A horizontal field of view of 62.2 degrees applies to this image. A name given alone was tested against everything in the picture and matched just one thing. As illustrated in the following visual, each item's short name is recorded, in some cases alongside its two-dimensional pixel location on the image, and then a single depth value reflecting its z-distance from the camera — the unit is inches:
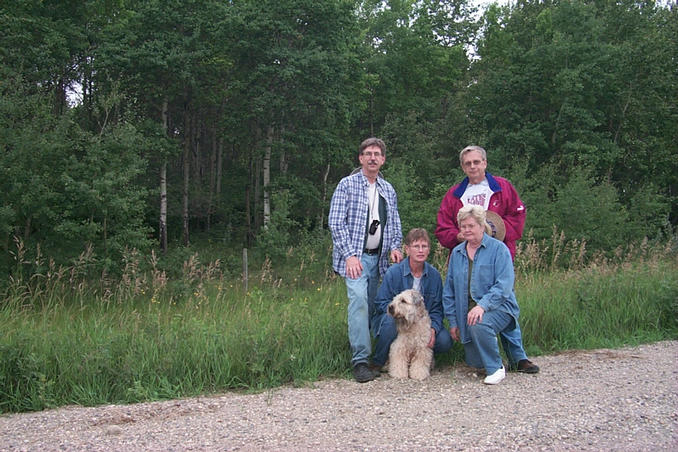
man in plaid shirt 204.5
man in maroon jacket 218.2
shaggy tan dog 199.6
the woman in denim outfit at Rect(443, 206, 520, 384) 194.4
